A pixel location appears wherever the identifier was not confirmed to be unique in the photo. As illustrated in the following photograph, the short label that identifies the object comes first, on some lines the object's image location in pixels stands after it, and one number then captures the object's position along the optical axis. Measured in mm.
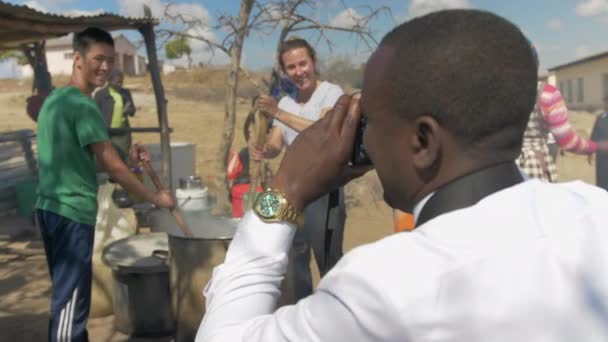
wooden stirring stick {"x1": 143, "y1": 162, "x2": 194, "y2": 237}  3900
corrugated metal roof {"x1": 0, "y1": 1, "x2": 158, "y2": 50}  4816
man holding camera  818
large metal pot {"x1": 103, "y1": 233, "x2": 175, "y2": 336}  4199
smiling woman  3928
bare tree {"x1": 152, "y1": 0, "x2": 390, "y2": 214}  7691
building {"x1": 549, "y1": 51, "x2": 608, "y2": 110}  36594
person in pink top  4020
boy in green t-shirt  3203
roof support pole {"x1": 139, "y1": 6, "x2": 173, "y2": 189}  6008
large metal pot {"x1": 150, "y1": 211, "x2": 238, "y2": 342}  3467
